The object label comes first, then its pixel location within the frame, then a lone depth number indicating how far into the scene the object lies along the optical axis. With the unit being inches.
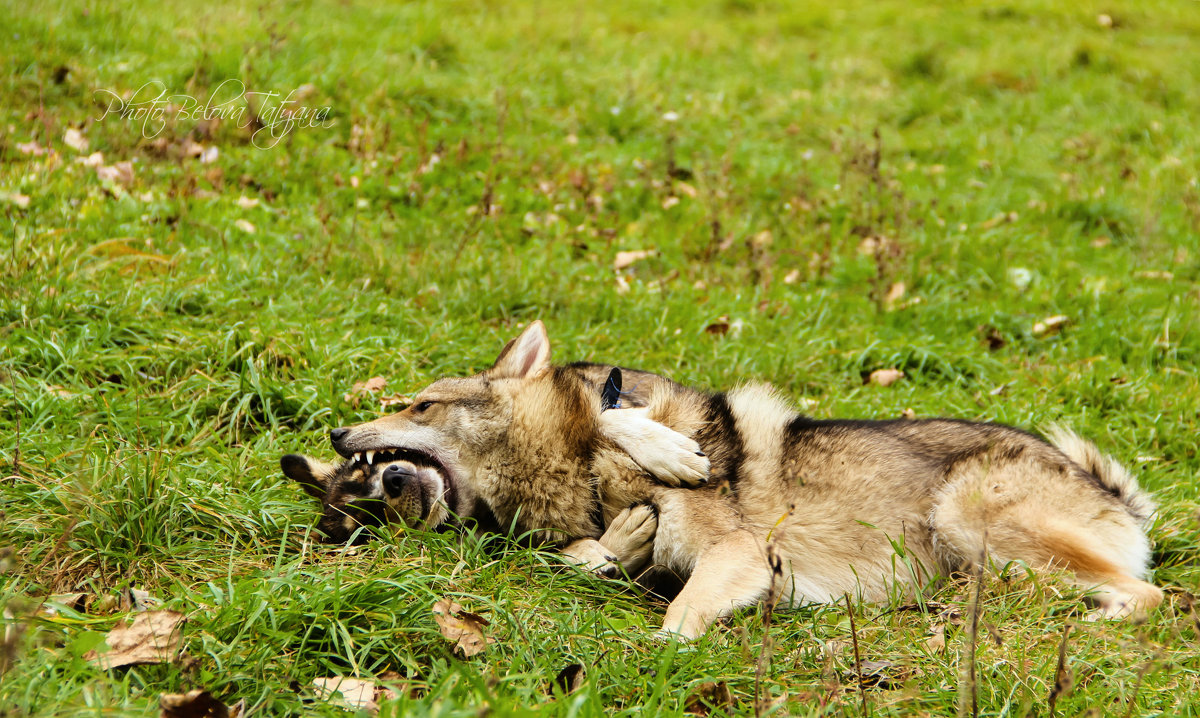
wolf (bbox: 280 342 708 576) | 256.2
